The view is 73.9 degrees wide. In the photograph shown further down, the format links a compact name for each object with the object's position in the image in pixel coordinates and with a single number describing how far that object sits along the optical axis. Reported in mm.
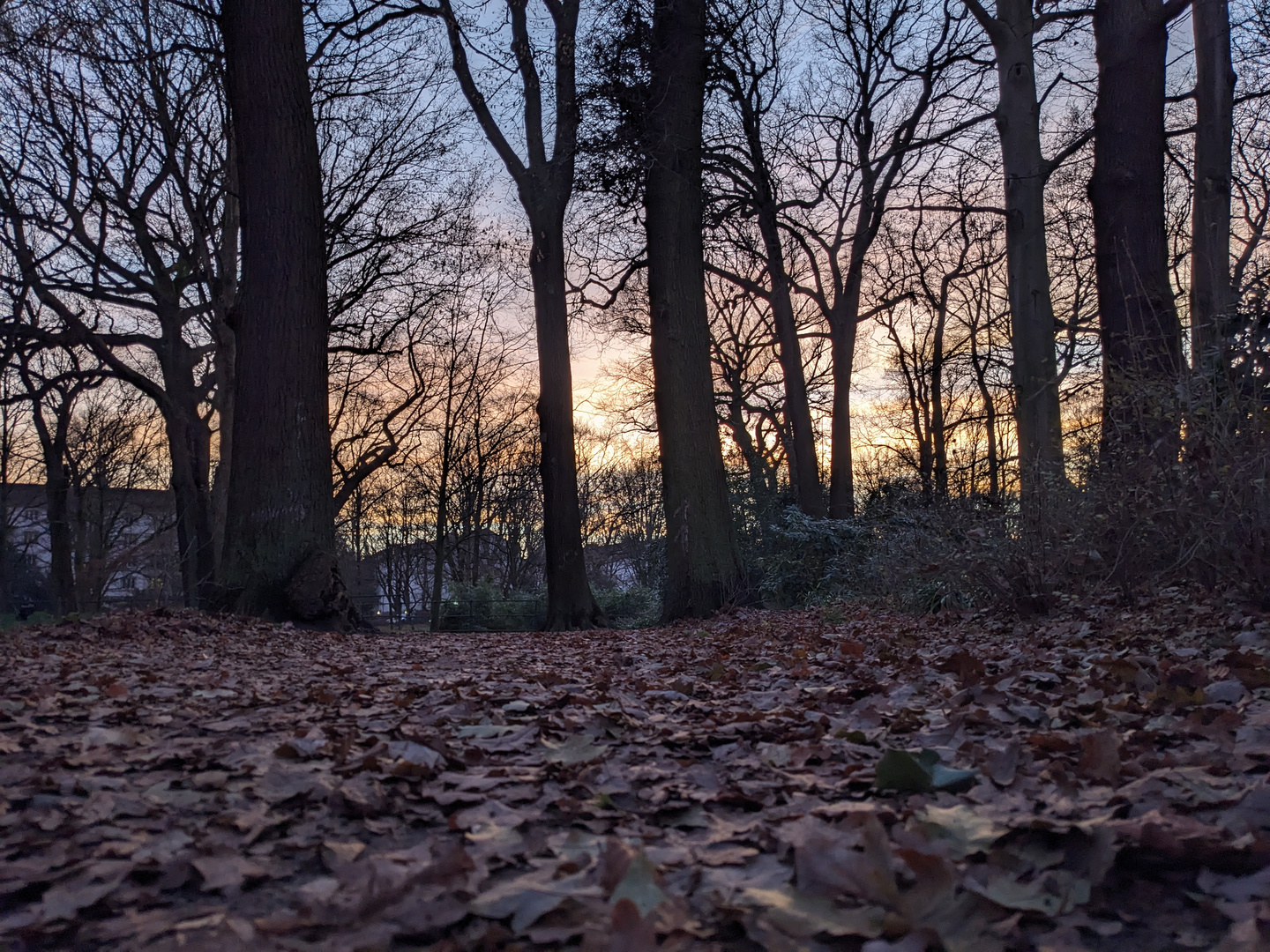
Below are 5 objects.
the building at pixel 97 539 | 20062
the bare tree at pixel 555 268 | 11328
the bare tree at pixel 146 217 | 12531
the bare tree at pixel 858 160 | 14023
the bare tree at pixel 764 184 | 12664
